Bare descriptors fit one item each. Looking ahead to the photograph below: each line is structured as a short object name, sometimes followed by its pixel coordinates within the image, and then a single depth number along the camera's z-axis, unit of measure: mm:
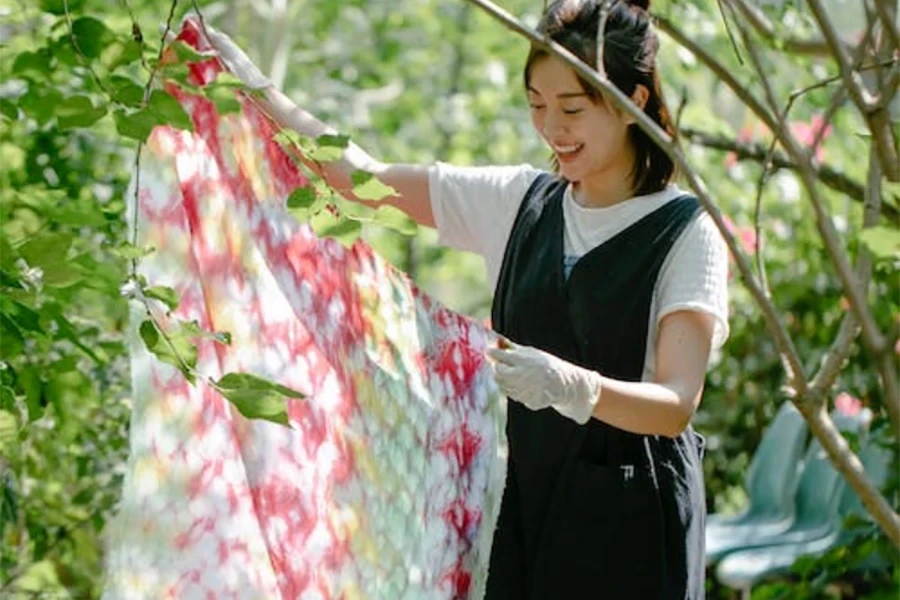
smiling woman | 3794
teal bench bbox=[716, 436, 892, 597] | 6529
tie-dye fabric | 3684
